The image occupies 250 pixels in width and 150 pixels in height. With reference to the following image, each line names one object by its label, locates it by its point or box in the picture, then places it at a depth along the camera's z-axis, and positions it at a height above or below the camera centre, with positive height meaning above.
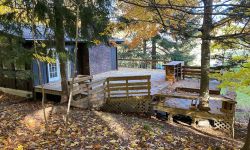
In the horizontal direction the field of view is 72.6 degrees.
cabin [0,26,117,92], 7.70 +0.02
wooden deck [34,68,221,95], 7.84 -0.85
